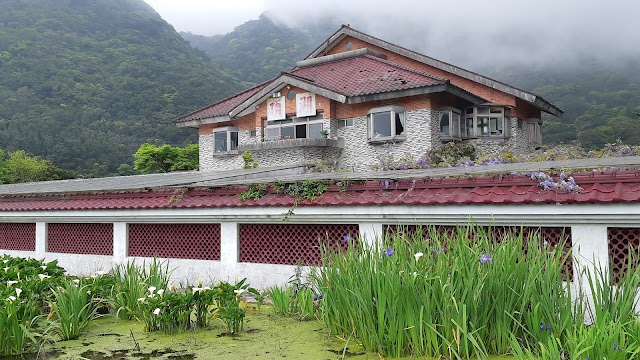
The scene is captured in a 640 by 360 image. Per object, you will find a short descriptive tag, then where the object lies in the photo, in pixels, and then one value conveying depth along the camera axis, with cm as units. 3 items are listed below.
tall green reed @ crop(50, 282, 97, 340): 603
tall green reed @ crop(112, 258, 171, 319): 688
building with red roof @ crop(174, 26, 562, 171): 2098
